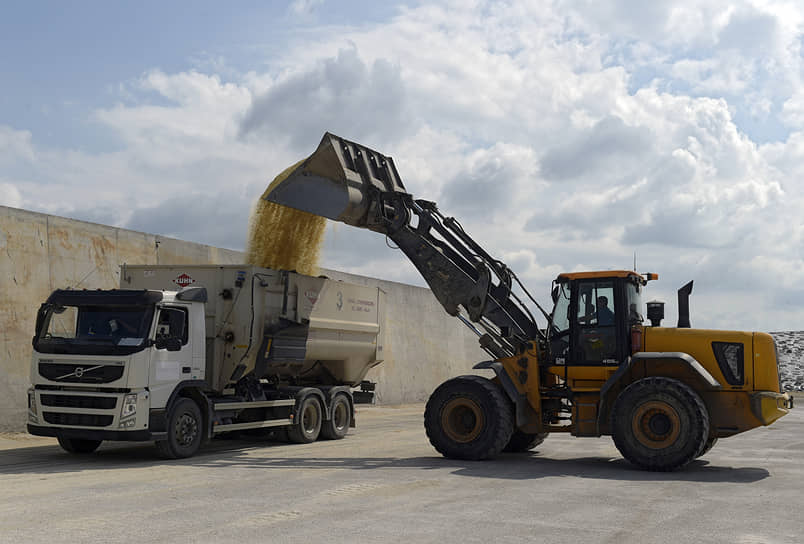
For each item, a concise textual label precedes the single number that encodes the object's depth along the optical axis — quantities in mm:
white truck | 12766
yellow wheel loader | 12617
